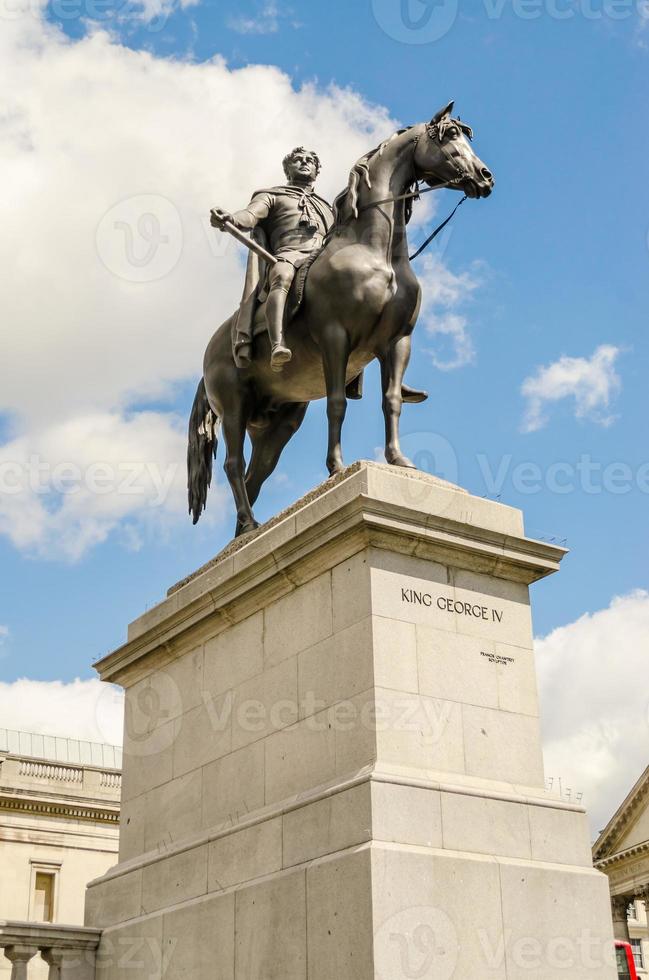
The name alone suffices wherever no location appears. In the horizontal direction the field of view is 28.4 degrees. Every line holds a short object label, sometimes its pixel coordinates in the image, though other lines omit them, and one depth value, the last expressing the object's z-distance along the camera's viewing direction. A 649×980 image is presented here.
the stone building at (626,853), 87.75
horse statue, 13.73
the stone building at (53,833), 52.34
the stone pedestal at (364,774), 10.62
